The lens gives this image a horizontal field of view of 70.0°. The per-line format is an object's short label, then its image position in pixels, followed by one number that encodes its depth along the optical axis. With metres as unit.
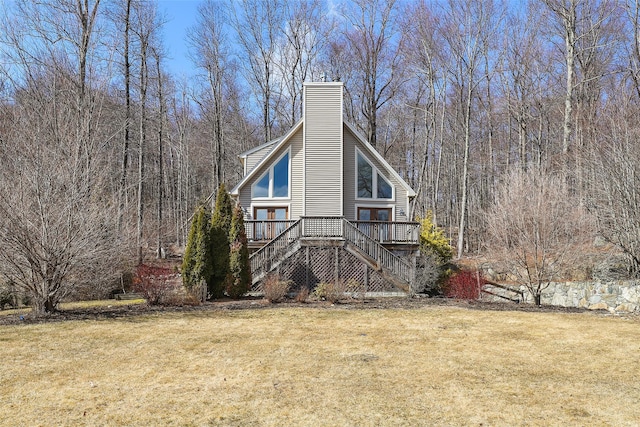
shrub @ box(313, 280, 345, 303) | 13.45
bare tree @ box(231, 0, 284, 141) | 31.80
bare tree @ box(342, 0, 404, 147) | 29.69
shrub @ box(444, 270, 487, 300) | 16.98
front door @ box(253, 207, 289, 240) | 18.66
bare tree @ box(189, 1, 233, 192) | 31.25
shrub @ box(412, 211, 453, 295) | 15.87
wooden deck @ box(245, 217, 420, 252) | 18.03
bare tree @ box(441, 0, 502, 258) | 27.30
